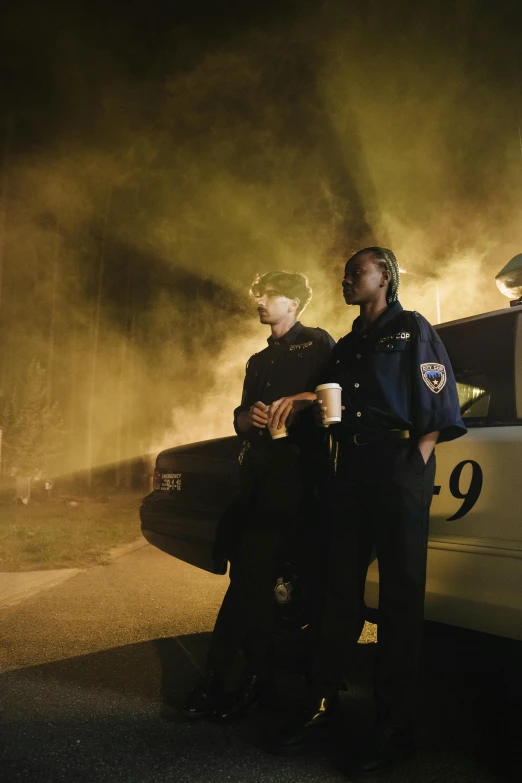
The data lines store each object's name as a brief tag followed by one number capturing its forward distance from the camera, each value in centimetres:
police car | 219
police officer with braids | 216
